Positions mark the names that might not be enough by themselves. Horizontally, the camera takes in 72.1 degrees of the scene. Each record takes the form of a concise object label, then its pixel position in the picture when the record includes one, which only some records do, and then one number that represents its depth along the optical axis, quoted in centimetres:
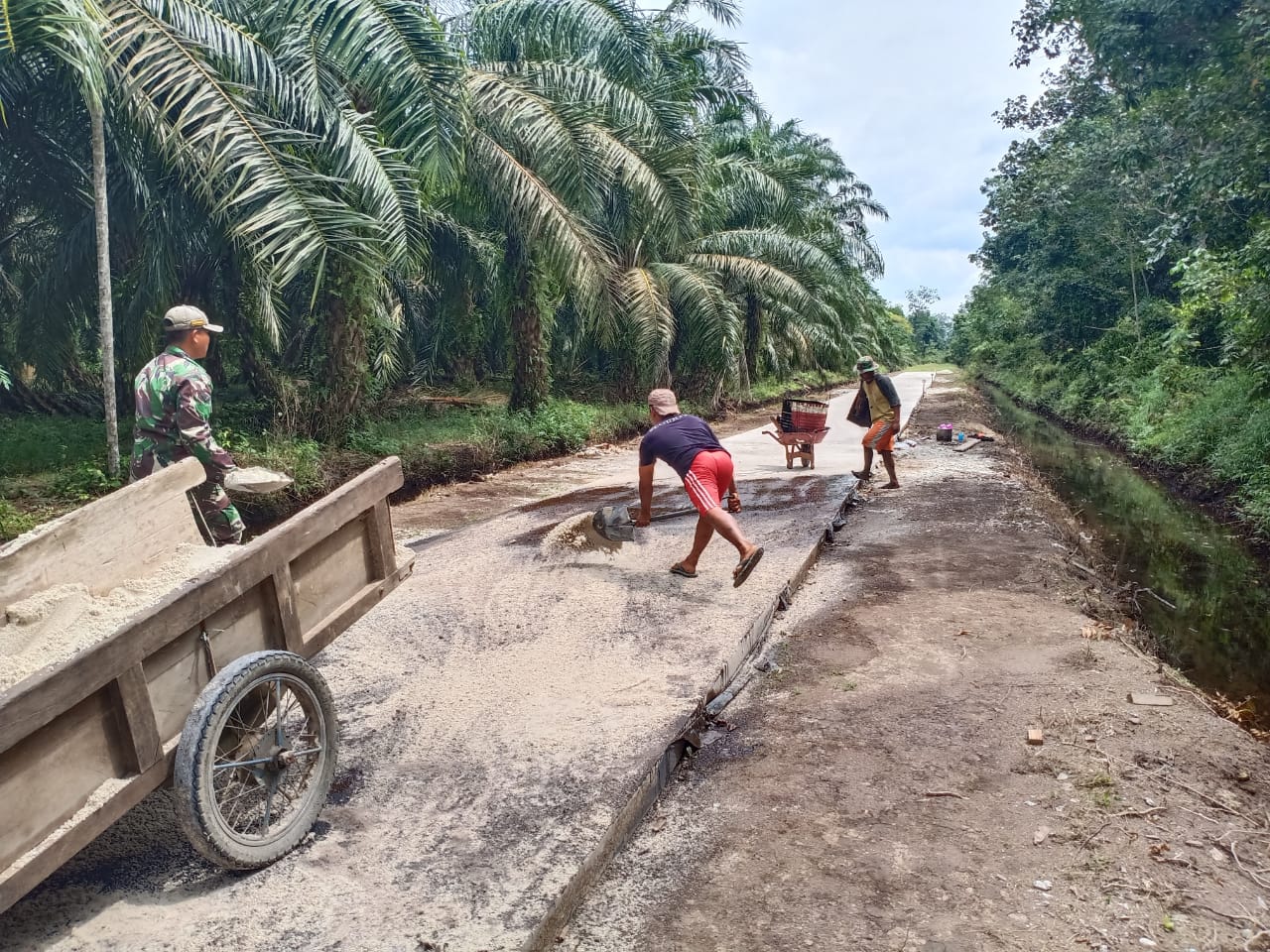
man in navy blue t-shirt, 579
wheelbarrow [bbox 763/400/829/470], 1159
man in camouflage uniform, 480
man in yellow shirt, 967
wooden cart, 215
